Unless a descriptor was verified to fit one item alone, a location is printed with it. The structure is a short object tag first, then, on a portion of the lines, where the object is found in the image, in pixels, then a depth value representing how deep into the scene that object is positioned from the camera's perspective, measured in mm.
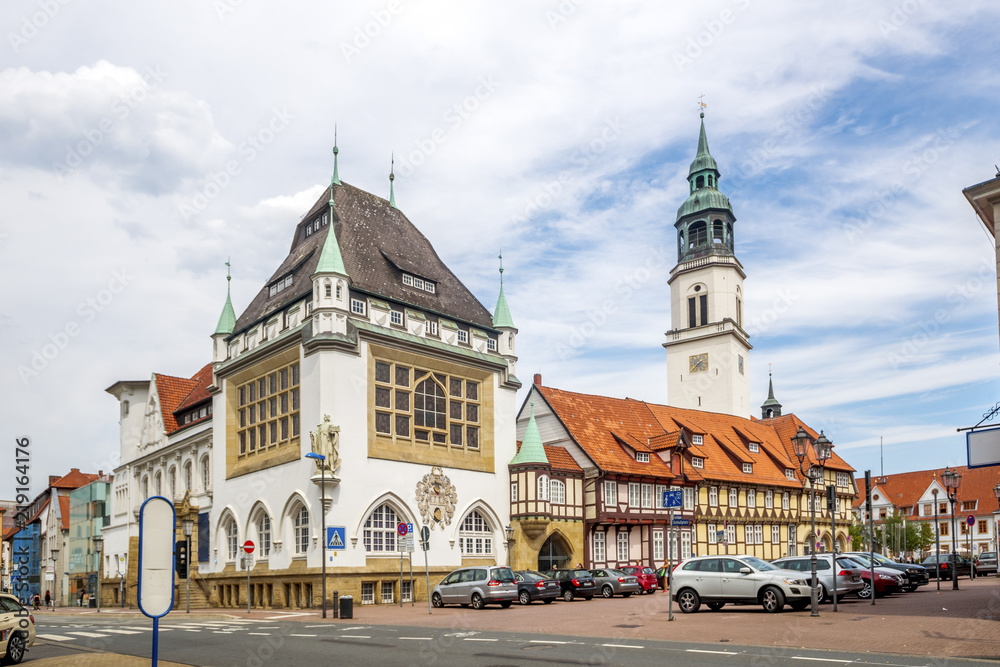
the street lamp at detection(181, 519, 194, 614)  40844
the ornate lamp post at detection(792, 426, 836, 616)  26234
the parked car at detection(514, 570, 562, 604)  33938
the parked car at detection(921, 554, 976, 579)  45562
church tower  83812
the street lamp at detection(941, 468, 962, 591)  35531
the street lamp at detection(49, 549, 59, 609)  82575
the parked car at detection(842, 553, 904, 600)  30222
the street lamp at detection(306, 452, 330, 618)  34972
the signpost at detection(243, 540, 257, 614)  39069
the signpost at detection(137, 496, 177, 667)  8977
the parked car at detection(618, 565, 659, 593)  39591
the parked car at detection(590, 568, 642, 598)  37344
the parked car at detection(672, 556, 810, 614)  24031
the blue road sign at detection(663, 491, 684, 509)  24406
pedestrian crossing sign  35562
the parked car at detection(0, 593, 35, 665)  17203
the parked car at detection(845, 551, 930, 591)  34469
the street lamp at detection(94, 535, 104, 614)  66662
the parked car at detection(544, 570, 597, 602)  36344
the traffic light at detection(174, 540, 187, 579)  22845
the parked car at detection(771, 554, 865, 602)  26531
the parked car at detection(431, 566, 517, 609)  31500
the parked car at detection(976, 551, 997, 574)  51844
